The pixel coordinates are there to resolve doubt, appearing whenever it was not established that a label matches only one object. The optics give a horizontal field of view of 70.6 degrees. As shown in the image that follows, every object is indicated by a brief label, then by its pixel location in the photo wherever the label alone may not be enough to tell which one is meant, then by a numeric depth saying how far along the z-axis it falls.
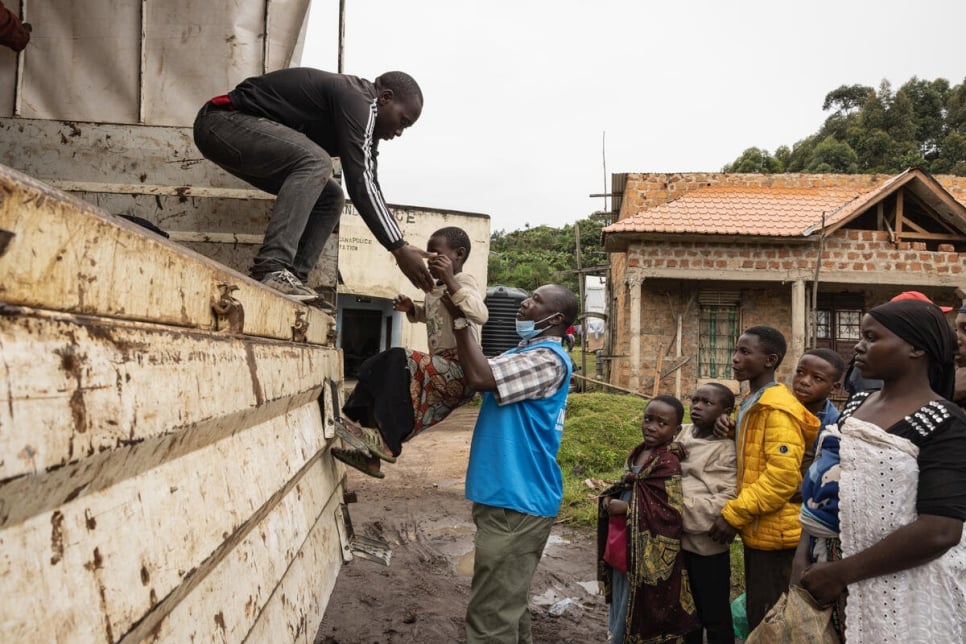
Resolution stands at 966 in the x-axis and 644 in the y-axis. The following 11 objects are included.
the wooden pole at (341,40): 3.47
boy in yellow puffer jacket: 2.58
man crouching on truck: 2.50
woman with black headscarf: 1.61
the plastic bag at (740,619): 3.21
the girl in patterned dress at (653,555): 2.80
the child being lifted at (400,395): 2.48
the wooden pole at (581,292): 15.53
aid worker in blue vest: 2.35
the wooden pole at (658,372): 13.41
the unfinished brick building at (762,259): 12.80
